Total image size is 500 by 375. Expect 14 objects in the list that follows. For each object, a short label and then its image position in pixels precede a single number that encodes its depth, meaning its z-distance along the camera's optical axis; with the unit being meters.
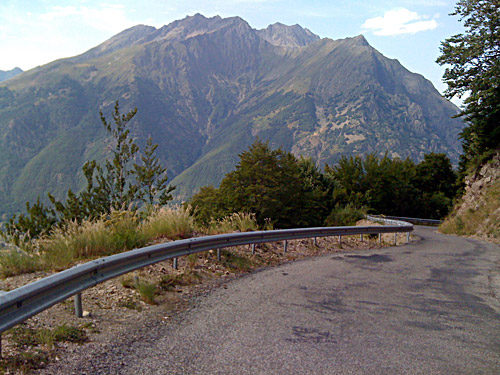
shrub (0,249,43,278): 7.68
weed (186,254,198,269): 9.41
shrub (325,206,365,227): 25.47
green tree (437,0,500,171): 25.62
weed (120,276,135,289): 7.31
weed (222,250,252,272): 10.16
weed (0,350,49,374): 4.01
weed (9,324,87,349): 4.65
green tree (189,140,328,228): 23.50
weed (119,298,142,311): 6.49
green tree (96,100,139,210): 23.34
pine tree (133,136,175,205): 24.23
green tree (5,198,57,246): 24.03
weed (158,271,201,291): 7.85
